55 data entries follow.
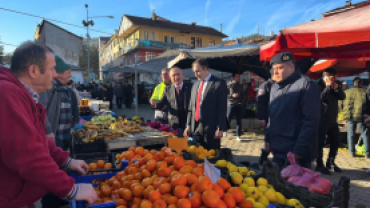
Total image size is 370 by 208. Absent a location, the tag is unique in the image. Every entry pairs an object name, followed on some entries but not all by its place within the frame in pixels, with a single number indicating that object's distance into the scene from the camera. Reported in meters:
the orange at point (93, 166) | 2.39
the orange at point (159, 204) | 1.53
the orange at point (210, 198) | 1.48
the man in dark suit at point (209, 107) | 3.77
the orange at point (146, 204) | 1.53
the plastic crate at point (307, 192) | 1.68
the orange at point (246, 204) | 1.58
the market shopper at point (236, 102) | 7.73
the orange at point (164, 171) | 1.87
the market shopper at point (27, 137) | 1.20
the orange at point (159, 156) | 2.18
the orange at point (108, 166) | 2.38
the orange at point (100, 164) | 2.44
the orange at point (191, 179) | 1.71
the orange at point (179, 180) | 1.67
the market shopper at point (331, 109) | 4.80
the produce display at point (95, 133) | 3.21
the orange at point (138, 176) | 1.92
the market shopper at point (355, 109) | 5.40
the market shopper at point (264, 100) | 4.83
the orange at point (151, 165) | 2.01
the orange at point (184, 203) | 1.48
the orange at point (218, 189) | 1.59
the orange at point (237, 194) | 1.62
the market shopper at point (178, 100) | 4.75
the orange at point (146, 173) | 1.95
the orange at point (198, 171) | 1.84
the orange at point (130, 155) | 2.48
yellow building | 43.69
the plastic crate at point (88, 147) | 2.97
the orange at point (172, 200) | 1.57
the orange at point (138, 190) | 1.71
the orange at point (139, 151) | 2.58
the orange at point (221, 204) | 1.49
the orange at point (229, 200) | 1.56
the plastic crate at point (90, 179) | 1.54
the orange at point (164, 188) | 1.66
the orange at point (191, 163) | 2.08
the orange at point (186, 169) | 1.87
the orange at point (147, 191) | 1.67
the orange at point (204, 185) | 1.59
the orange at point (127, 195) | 1.72
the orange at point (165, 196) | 1.62
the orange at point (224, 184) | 1.71
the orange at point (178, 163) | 1.98
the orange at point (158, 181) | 1.74
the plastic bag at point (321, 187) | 1.77
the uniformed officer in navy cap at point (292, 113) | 2.63
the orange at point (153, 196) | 1.58
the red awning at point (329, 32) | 2.83
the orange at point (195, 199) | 1.54
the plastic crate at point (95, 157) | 2.72
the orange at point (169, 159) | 2.10
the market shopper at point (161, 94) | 5.60
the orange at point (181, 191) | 1.58
